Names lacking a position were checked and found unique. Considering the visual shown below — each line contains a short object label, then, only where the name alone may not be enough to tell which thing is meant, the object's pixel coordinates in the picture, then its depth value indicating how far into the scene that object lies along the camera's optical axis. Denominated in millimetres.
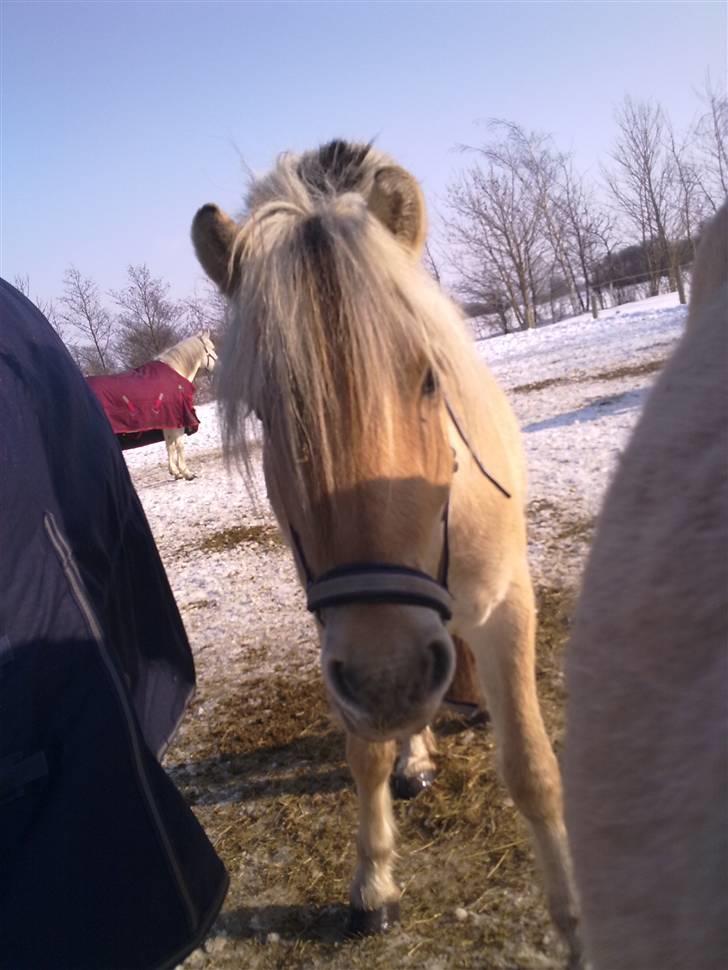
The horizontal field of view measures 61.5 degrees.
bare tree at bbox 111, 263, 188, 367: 32438
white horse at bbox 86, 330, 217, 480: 11547
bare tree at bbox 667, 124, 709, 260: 20234
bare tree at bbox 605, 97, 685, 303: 20625
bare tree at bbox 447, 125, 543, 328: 26328
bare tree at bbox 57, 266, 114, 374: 33812
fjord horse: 1490
